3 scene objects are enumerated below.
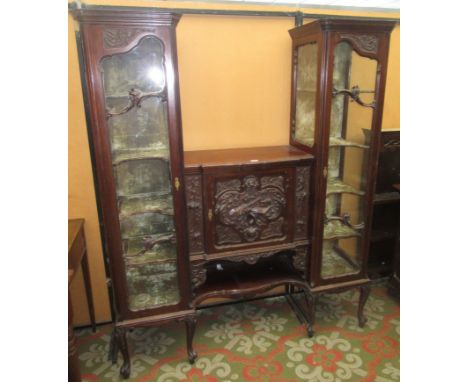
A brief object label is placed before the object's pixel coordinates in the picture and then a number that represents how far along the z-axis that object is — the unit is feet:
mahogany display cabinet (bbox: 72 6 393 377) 5.42
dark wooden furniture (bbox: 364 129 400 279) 8.02
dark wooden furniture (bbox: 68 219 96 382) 4.81
